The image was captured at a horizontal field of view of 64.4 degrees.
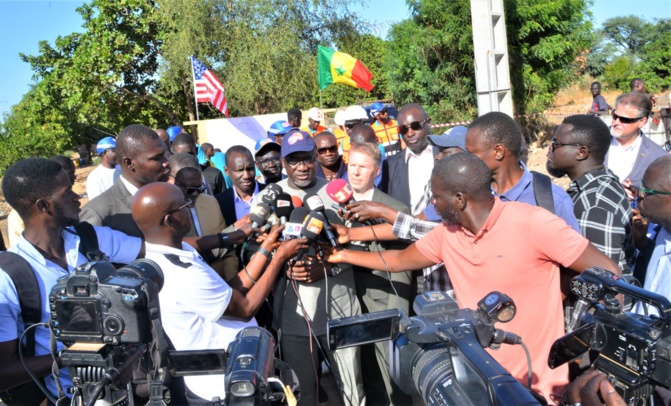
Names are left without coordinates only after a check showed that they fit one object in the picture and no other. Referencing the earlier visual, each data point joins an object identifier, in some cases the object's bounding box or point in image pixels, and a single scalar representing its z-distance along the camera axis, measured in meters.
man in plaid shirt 2.82
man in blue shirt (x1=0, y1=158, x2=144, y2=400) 2.29
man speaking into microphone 3.45
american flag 12.62
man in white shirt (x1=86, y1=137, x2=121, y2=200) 6.91
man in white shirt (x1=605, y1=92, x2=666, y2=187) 4.59
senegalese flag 11.44
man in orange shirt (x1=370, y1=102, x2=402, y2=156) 8.58
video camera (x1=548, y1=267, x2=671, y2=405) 1.52
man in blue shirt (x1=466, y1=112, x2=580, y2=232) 2.93
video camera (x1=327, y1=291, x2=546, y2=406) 1.35
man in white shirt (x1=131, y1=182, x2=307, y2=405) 2.37
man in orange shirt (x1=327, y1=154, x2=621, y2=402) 2.29
